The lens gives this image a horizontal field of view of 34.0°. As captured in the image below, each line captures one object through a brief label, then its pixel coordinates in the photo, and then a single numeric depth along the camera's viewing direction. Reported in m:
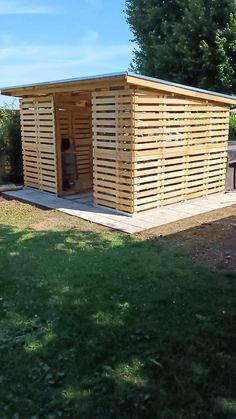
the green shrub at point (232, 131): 15.48
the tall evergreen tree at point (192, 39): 15.68
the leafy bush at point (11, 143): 11.49
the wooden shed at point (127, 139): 7.50
